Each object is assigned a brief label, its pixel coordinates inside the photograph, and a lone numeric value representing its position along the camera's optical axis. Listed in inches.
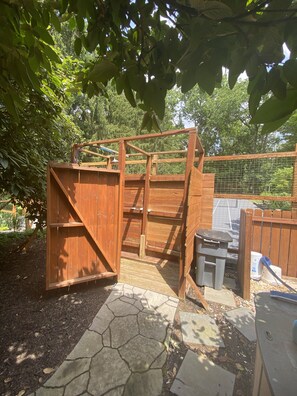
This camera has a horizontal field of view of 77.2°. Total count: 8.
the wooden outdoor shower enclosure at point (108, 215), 107.4
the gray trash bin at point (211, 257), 126.6
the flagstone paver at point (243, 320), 92.5
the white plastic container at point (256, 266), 140.8
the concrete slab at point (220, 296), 116.3
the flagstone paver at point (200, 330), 85.9
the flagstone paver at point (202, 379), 64.1
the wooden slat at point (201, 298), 109.2
